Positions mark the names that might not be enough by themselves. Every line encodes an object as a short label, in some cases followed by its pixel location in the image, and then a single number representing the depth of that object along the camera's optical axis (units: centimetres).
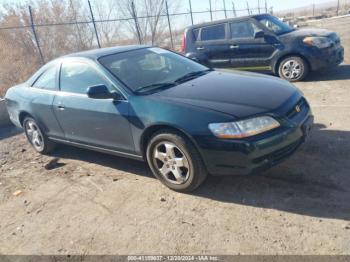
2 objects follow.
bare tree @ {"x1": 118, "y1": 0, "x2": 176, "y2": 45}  1727
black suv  809
